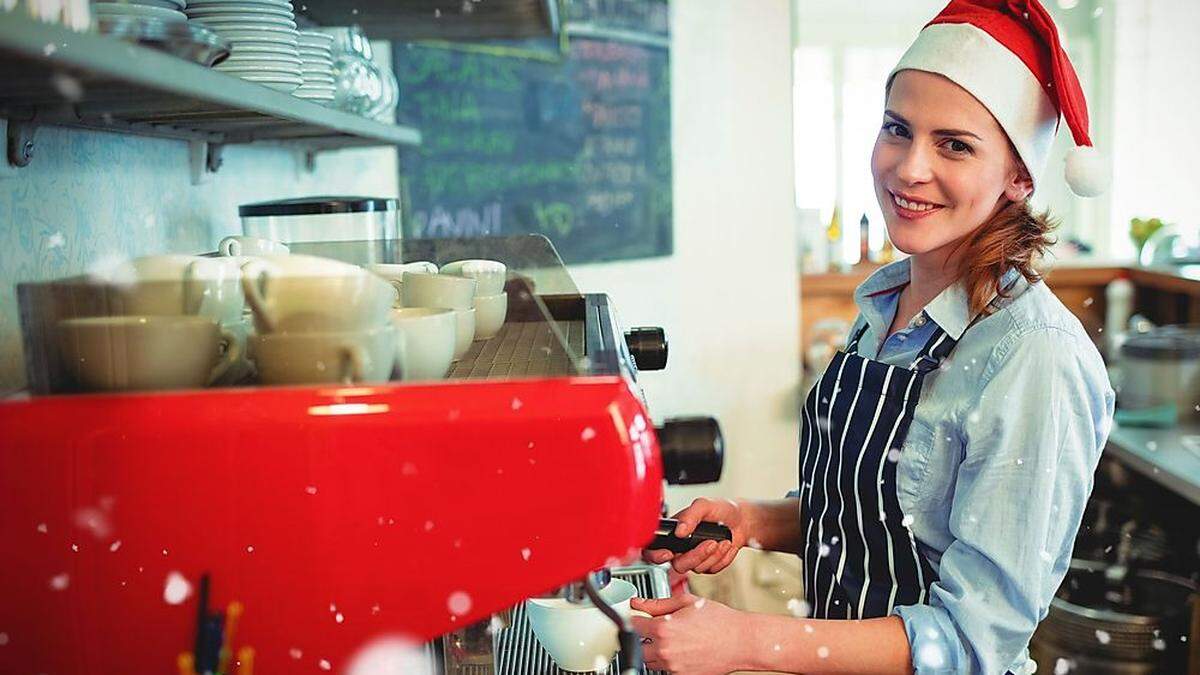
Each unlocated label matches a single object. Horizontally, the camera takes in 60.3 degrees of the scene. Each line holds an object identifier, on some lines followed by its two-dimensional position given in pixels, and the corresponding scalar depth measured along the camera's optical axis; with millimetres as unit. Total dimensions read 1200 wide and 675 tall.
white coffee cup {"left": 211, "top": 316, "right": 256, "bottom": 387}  700
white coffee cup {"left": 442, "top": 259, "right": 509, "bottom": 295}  992
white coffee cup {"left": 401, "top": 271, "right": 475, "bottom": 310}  877
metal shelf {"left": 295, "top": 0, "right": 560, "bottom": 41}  1695
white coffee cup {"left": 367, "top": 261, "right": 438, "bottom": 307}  866
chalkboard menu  2701
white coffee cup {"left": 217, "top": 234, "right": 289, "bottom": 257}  1049
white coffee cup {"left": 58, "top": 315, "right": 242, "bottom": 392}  663
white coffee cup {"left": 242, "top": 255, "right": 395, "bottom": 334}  679
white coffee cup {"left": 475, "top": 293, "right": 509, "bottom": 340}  919
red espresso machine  644
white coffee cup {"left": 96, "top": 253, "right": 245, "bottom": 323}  694
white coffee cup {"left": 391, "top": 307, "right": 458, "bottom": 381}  717
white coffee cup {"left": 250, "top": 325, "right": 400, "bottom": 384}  670
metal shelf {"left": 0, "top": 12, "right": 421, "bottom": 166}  559
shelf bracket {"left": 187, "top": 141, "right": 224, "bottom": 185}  1401
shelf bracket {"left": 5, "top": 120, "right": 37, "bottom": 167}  918
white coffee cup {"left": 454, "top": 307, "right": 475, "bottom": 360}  829
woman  1034
